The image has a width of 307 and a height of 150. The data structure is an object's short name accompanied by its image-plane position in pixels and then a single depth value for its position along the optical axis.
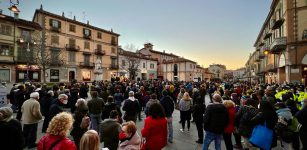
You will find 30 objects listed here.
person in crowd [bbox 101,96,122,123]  5.68
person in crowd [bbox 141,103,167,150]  3.81
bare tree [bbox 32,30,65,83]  20.76
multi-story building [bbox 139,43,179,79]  63.25
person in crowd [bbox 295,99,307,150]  4.13
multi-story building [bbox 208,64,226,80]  117.12
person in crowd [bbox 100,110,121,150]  3.73
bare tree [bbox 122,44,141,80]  38.18
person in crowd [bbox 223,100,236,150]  4.94
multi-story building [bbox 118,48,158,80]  46.12
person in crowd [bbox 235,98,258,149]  4.61
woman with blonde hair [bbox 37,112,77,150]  2.43
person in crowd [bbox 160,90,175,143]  6.10
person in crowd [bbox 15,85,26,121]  8.30
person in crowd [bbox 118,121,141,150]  3.12
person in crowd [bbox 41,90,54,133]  6.89
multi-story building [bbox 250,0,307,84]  19.25
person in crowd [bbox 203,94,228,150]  4.51
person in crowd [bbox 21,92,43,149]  5.30
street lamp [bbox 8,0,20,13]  7.61
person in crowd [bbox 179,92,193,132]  7.16
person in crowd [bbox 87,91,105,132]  6.18
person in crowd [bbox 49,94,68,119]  5.98
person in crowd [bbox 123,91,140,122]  6.41
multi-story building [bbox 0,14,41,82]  24.83
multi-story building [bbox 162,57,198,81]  61.08
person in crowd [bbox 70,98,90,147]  3.71
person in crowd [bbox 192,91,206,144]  5.96
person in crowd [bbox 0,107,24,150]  3.06
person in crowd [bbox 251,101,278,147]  3.96
